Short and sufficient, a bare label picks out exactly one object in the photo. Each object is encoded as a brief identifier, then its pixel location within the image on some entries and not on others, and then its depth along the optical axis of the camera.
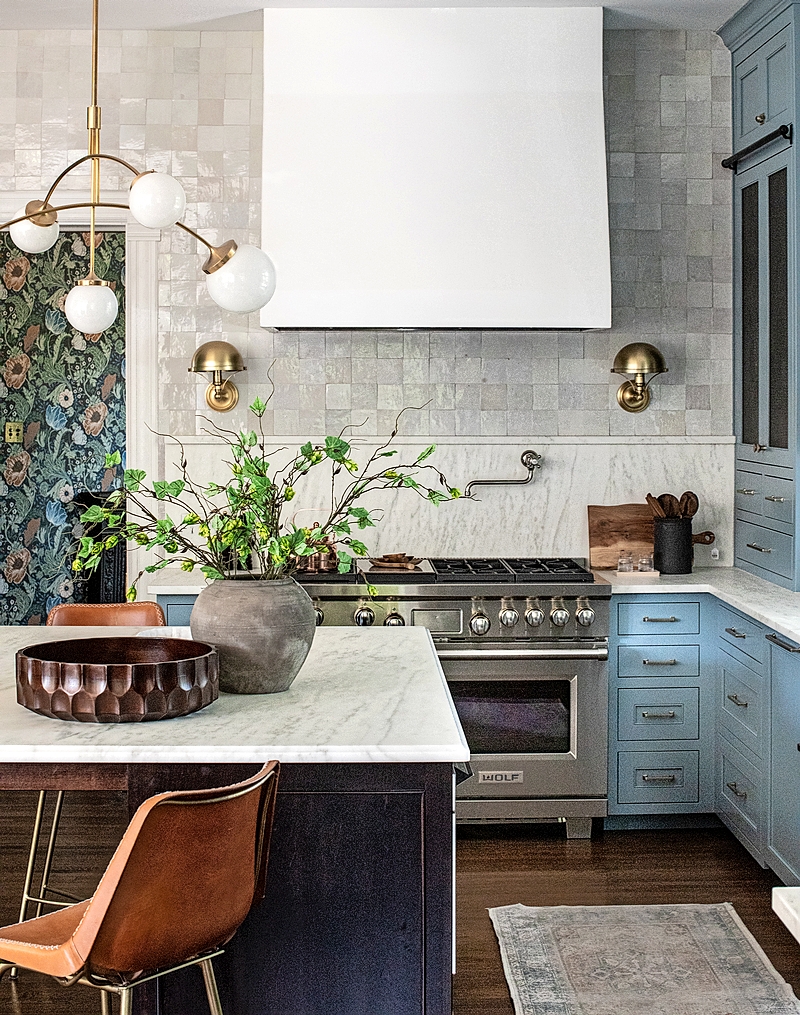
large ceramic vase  2.50
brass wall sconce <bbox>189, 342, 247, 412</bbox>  4.74
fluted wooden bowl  2.27
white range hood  4.49
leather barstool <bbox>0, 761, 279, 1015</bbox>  1.87
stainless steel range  4.30
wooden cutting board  4.90
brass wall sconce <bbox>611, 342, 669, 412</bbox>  4.71
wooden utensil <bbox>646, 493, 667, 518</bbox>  4.76
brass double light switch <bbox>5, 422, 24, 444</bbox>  6.55
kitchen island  2.20
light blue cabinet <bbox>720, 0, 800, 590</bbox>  4.19
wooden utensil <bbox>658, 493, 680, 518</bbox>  4.82
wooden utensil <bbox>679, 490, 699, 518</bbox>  4.77
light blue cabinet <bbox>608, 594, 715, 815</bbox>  4.37
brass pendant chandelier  2.53
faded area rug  2.98
